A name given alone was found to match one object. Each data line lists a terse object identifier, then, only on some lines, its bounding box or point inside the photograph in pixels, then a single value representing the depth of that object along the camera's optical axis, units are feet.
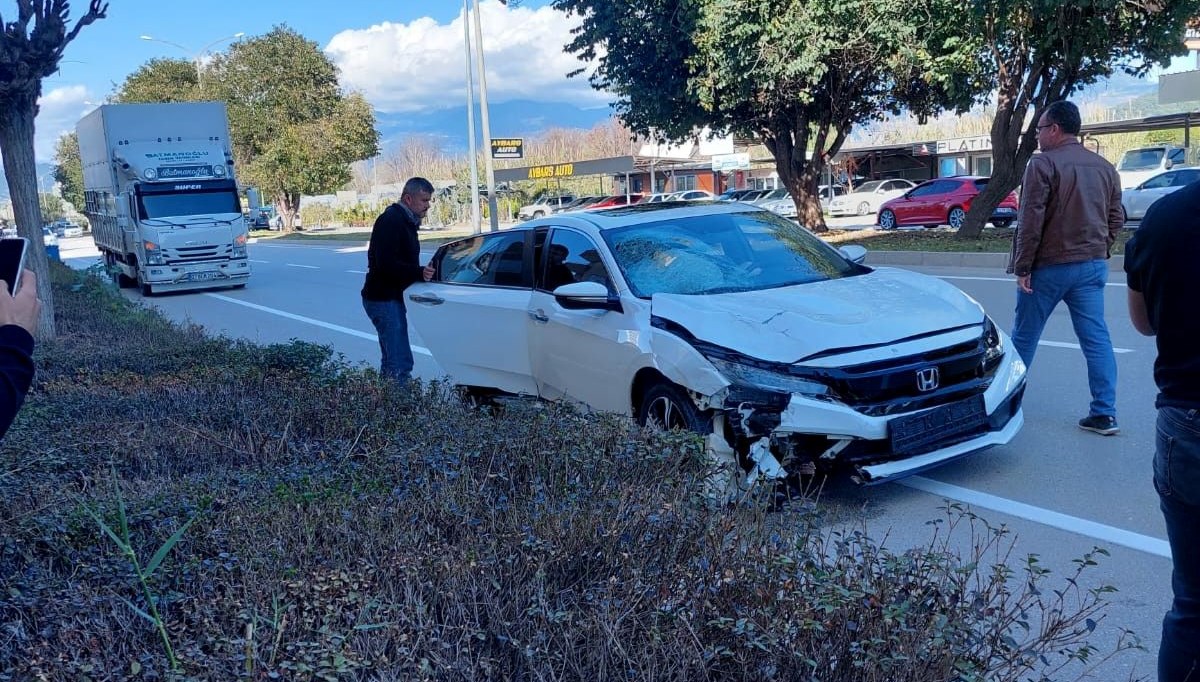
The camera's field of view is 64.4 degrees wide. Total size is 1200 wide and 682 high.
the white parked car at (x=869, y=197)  127.13
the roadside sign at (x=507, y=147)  83.82
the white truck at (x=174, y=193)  65.87
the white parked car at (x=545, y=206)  160.04
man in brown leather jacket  18.94
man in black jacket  23.50
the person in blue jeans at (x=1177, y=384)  7.64
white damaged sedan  14.94
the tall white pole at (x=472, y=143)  91.84
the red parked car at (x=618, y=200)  136.12
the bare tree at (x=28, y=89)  30.37
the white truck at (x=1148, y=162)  92.53
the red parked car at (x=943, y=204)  88.38
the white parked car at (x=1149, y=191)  72.59
